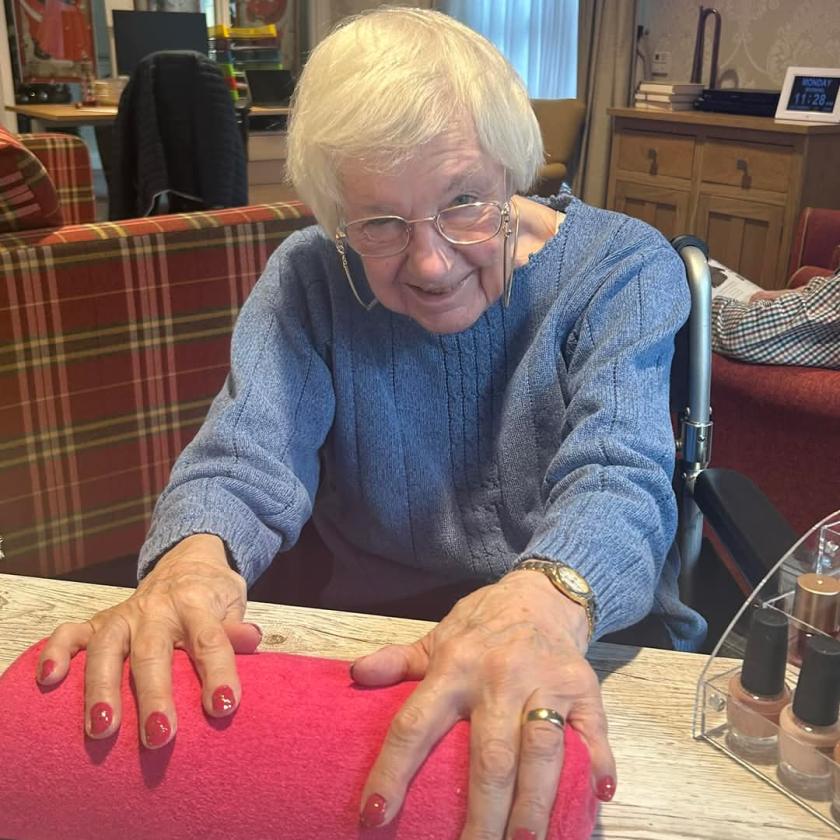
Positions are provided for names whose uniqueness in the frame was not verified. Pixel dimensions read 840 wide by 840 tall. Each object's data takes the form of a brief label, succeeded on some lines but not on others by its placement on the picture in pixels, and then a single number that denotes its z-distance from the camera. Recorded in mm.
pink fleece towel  522
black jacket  3648
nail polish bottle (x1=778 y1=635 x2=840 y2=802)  605
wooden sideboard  3908
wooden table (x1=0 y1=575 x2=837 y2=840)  588
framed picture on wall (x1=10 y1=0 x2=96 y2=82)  4898
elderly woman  603
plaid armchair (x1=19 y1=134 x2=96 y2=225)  3240
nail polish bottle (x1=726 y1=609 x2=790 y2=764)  644
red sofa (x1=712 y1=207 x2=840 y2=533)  1982
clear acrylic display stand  653
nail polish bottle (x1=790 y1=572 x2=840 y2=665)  690
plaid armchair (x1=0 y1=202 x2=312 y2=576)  1784
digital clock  3939
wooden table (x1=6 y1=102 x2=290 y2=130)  4449
